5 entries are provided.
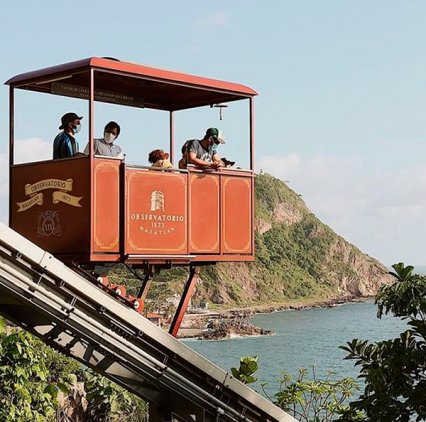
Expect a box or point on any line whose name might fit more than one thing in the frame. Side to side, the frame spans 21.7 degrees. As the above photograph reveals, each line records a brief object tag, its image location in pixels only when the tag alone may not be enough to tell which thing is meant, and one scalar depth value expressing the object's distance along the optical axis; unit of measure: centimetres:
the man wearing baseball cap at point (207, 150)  1298
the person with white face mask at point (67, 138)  1233
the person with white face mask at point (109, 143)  1219
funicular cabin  1191
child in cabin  1259
